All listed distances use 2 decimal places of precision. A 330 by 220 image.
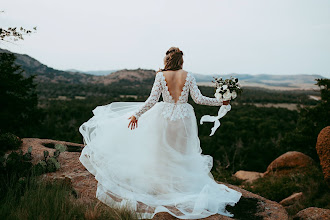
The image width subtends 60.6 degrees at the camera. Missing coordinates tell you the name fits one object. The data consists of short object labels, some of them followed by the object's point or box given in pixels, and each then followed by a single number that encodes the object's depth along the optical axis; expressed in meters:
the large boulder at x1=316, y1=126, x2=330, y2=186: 6.71
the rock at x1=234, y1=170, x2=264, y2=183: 10.65
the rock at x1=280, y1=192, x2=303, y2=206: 7.66
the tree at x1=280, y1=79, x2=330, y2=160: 10.85
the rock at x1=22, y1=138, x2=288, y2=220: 4.18
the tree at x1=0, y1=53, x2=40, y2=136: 9.80
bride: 4.21
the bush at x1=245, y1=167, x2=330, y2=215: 7.37
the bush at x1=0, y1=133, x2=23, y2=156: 6.06
